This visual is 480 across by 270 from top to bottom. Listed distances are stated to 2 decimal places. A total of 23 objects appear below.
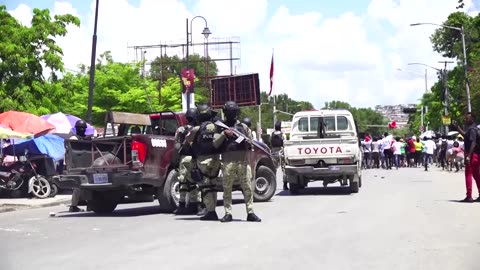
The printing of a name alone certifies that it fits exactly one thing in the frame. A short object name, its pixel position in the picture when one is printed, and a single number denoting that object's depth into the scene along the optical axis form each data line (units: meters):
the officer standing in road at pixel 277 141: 22.06
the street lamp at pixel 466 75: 39.91
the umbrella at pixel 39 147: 19.08
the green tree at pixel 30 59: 28.09
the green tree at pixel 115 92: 47.94
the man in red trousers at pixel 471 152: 14.72
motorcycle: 18.30
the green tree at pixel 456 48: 50.16
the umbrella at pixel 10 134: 17.95
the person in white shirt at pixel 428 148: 33.62
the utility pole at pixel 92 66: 23.64
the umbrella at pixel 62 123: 21.81
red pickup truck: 12.90
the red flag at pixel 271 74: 45.16
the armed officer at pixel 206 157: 11.88
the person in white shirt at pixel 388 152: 35.38
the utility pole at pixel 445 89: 56.90
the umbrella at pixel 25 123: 18.84
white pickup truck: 17.41
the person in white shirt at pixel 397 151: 35.72
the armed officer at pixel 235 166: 11.52
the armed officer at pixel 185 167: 12.82
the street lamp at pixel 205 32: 38.59
